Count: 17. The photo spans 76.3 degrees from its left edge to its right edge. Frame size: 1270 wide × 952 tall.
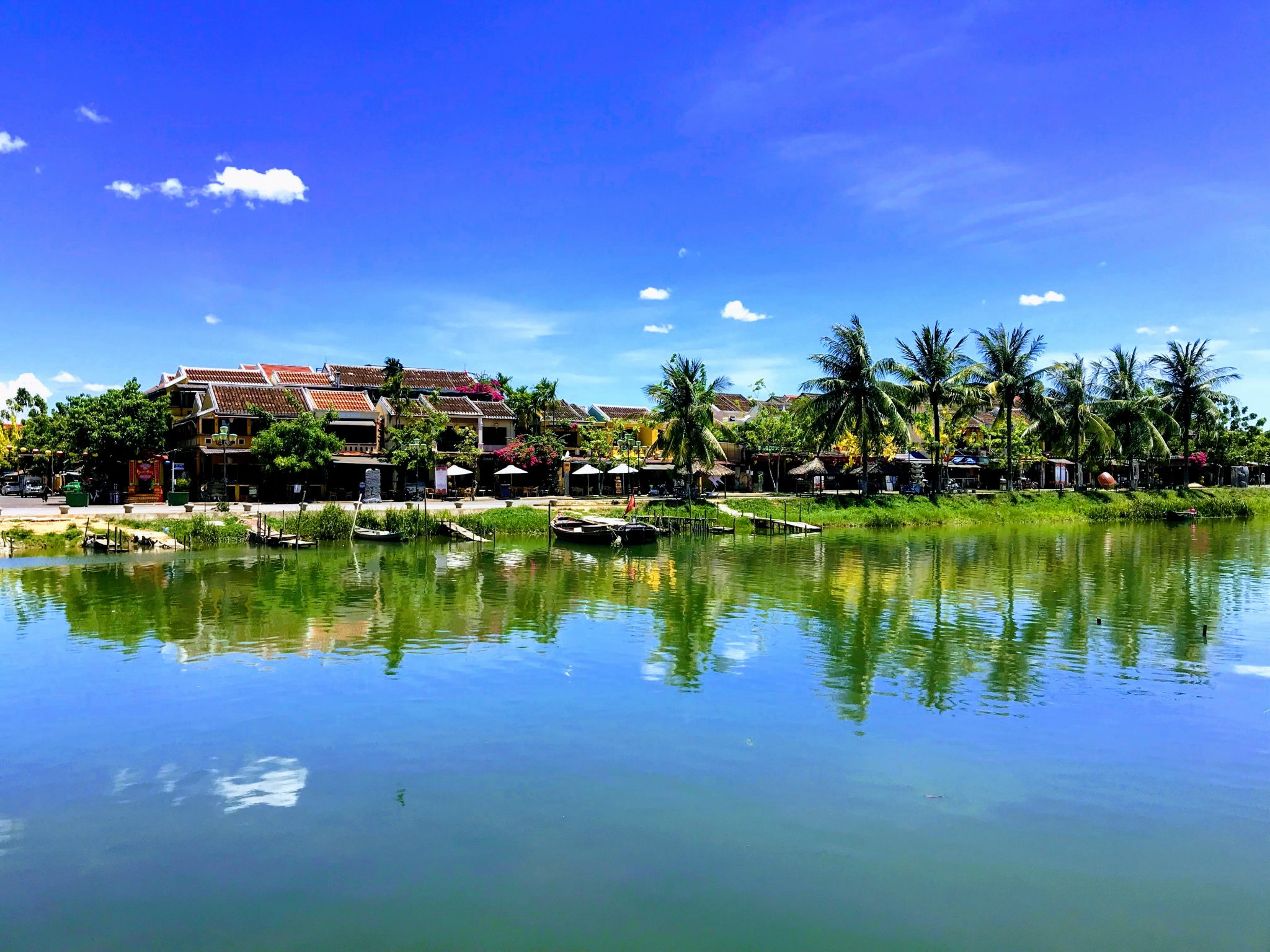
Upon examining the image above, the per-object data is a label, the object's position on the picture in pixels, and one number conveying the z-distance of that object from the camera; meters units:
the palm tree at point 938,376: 55.66
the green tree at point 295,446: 46.81
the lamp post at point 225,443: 47.28
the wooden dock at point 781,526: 47.31
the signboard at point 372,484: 50.56
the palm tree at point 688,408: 49.66
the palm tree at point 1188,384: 63.84
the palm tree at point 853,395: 52.56
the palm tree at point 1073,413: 59.47
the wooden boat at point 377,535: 41.44
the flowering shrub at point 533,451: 56.16
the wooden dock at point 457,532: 43.41
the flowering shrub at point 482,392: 64.06
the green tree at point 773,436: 61.47
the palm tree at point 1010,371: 57.09
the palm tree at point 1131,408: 62.12
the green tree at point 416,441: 51.16
